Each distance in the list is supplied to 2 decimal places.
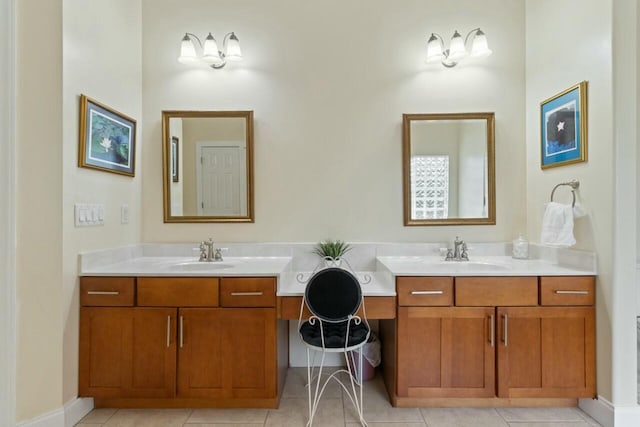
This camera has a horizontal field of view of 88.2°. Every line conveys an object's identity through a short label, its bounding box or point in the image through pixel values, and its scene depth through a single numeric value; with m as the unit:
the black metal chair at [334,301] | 1.72
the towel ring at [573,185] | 2.00
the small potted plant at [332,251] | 2.40
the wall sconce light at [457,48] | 2.36
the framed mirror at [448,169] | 2.48
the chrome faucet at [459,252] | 2.38
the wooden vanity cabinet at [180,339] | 1.91
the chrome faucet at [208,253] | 2.37
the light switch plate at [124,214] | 2.29
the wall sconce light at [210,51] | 2.39
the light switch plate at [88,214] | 1.87
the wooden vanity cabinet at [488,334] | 1.90
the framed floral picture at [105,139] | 1.91
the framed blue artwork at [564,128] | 1.96
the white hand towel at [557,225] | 1.95
